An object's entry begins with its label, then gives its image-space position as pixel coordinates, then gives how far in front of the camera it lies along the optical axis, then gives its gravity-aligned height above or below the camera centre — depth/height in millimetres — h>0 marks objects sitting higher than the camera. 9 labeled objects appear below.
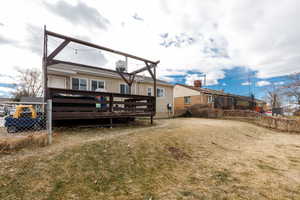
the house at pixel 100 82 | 9188 +1795
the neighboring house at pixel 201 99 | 20172 +710
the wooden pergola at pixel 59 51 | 4738 +2098
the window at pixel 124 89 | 11961 +1371
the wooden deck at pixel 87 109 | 4831 -219
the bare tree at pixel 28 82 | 22766 +3846
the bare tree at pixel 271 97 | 27192 +1220
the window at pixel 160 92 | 14291 +1261
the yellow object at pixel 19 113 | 5041 -359
